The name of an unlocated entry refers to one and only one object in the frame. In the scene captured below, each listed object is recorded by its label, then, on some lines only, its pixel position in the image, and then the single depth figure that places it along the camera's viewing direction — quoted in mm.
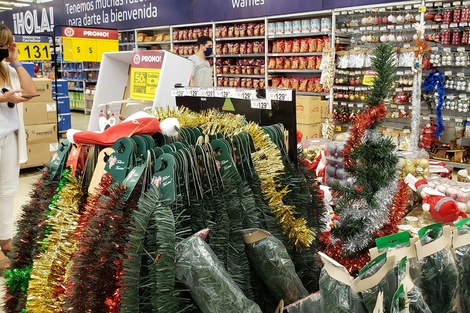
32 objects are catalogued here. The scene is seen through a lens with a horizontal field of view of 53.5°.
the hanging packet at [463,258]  1144
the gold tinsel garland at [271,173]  1409
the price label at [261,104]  1848
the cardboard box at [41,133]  6032
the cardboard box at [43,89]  6090
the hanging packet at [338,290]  965
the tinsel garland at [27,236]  1472
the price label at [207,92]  2324
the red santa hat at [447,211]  2217
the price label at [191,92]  2445
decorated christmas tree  1341
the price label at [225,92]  2151
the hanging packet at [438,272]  1095
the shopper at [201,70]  5777
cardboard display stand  3053
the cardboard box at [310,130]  6613
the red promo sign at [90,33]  7156
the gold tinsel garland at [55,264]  1302
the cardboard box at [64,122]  7398
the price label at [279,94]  1776
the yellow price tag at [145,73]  3316
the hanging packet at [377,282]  983
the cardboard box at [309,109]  6562
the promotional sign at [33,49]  7070
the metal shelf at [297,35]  7246
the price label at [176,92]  2587
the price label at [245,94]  1978
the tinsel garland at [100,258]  1137
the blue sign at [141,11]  7566
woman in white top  2924
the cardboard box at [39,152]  6098
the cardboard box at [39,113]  6023
